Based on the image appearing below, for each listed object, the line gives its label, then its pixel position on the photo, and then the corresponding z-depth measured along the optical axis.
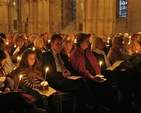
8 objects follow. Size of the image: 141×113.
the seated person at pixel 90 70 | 6.24
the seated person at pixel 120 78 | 6.94
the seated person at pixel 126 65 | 7.21
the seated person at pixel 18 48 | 8.46
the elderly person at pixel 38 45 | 8.44
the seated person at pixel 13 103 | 4.47
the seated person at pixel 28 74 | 5.44
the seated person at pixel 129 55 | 7.66
